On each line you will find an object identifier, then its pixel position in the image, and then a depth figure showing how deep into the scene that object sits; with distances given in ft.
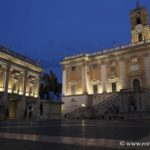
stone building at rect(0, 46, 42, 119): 114.32
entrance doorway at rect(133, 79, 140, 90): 139.80
